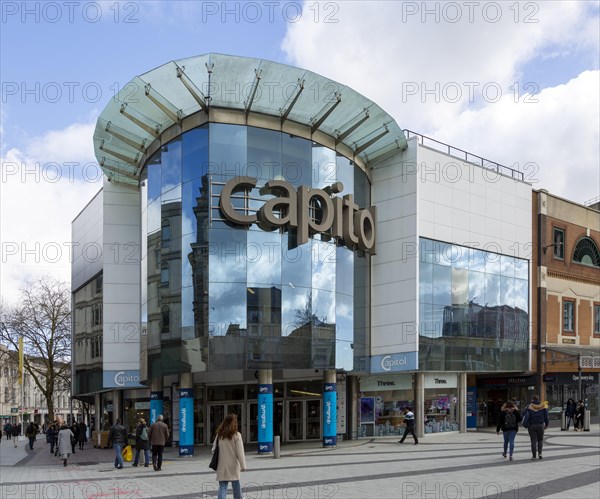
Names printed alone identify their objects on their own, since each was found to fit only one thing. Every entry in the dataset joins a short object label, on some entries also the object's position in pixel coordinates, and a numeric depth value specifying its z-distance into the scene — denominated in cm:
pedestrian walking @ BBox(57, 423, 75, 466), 2534
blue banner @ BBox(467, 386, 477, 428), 3778
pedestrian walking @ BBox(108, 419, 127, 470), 2298
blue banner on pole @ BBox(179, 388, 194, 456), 2800
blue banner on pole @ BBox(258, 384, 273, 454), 2755
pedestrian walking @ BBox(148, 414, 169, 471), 2172
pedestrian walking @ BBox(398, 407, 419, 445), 2892
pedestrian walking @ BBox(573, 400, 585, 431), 3581
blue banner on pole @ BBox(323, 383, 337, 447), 2958
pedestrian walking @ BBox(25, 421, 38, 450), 4203
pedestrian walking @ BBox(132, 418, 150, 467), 2297
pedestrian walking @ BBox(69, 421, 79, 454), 3858
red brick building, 3866
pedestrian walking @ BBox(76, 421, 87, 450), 3847
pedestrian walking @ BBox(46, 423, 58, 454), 3761
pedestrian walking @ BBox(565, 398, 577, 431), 3619
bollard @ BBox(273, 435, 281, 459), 2478
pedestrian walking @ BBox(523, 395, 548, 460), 2030
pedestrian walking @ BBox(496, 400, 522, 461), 2048
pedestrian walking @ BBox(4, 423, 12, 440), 7000
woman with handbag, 1159
